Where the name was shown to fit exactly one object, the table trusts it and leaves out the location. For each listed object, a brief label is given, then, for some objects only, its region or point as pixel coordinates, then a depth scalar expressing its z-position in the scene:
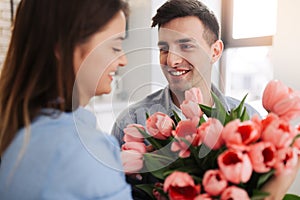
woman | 0.38
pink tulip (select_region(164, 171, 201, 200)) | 0.40
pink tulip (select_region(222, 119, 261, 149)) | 0.39
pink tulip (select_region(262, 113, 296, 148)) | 0.40
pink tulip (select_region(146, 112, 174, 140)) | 0.50
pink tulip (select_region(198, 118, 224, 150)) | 0.42
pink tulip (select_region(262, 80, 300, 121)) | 0.47
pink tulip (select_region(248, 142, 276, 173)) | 0.39
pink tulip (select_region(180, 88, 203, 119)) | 0.51
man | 0.52
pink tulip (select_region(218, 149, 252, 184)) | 0.38
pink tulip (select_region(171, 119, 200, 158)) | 0.45
